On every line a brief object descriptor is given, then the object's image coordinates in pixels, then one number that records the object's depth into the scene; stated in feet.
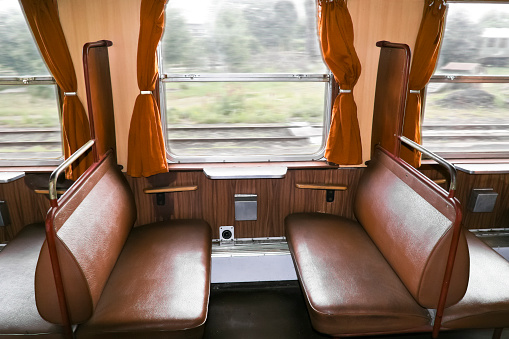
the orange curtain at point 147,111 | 8.51
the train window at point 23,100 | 9.21
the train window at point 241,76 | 9.42
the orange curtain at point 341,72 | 8.95
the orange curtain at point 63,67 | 8.52
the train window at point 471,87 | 10.18
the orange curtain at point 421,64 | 9.29
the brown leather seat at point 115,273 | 5.87
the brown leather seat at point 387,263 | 6.34
